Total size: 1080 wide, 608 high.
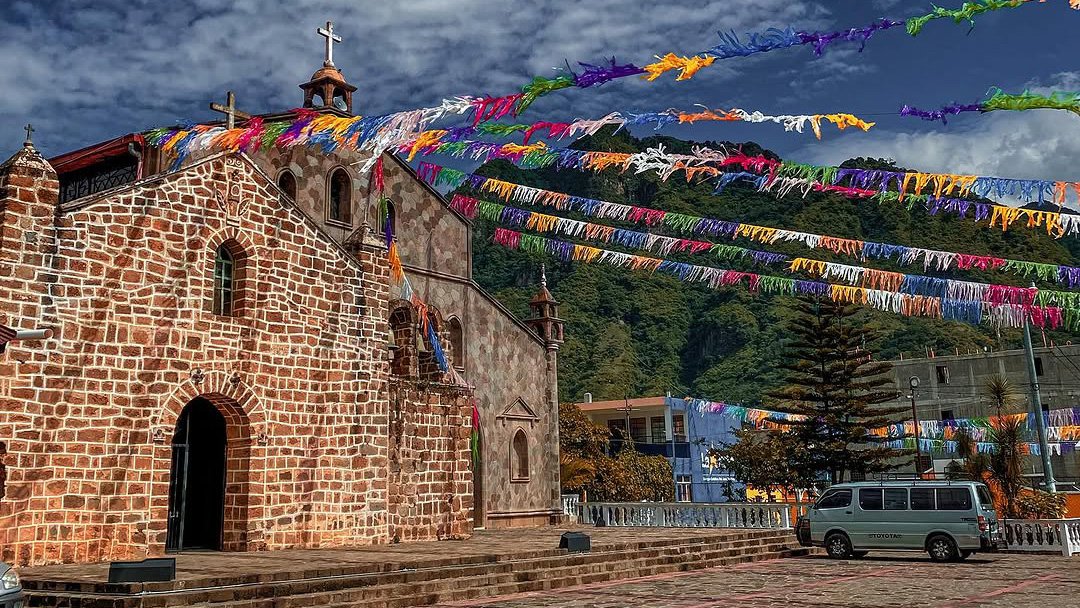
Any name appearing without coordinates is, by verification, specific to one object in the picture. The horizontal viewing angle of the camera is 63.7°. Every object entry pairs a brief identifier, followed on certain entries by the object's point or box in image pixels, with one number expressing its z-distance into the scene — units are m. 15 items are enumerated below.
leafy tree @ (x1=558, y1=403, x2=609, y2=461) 37.09
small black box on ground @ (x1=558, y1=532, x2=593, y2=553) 15.51
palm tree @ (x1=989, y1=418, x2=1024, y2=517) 23.25
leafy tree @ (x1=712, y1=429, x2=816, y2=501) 33.53
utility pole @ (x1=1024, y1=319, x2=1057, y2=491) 25.02
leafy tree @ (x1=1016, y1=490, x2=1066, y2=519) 22.95
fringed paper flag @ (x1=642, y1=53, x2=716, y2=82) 11.02
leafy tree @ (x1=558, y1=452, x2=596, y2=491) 31.50
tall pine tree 32.97
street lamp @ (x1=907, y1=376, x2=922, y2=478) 26.95
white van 17.42
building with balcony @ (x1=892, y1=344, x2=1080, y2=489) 49.81
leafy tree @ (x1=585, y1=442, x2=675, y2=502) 35.41
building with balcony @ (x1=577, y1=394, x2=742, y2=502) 50.16
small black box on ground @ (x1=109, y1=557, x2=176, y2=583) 10.20
